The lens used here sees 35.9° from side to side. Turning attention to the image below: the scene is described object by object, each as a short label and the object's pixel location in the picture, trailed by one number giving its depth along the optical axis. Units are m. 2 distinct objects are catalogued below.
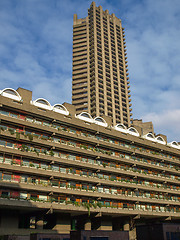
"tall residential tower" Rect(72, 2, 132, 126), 111.75
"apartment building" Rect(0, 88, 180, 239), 44.81
